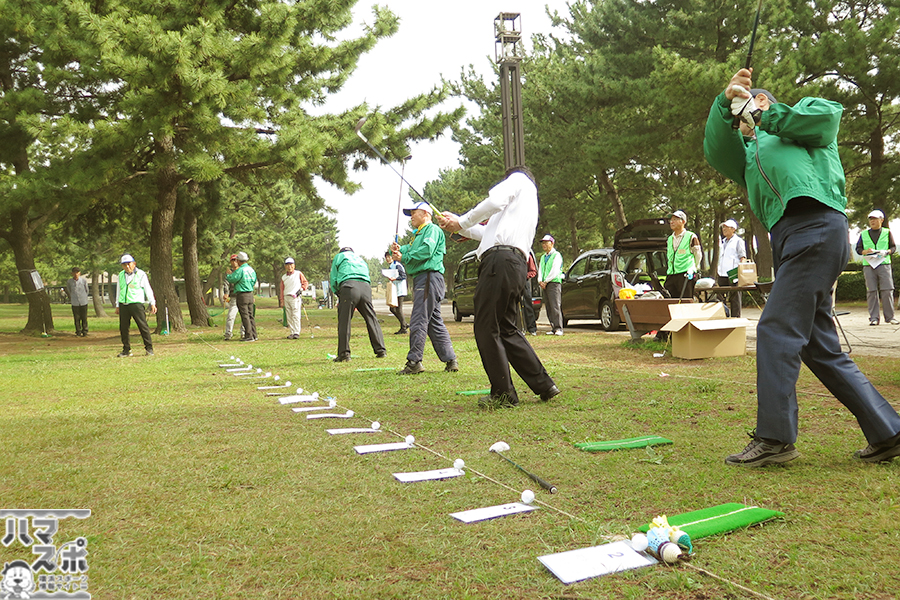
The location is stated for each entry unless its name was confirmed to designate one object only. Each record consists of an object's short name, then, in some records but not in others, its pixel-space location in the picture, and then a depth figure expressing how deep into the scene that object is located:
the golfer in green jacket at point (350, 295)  9.80
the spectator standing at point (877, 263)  11.77
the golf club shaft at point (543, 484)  3.17
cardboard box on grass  8.35
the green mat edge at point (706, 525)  2.51
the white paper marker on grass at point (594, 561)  2.24
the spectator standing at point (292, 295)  15.71
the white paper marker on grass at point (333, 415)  5.32
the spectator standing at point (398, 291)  15.55
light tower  13.73
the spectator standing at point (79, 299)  18.55
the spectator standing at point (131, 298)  11.65
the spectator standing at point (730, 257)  10.43
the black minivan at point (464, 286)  19.02
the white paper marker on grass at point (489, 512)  2.83
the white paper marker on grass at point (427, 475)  3.47
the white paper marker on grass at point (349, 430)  4.73
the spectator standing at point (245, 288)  14.37
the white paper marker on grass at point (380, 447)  4.14
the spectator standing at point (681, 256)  9.52
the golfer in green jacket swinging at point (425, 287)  7.96
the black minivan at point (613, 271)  11.98
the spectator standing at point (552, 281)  13.19
